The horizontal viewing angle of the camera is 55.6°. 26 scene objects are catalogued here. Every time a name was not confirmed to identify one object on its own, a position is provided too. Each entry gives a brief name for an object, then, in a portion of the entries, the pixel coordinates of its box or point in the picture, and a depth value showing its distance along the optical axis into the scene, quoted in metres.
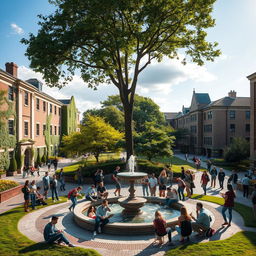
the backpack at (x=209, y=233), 9.78
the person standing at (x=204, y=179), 17.61
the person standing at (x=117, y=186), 17.08
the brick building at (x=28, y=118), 29.30
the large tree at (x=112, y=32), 19.14
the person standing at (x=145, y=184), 17.05
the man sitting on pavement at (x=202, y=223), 9.80
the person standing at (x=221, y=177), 19.55
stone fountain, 12.53
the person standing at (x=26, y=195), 13.80
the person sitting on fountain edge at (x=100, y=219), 10.52
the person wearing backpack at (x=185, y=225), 9.13
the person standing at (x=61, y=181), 19.73
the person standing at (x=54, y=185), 16.03
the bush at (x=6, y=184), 17.61
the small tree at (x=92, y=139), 27.95
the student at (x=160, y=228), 9.14
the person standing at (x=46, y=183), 16.53
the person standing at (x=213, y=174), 19.93
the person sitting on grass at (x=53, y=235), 9.02
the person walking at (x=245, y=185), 17.36
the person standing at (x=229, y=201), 11.08
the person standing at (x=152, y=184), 16.59
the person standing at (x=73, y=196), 13.39
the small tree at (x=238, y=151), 37.24
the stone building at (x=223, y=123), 52.12
